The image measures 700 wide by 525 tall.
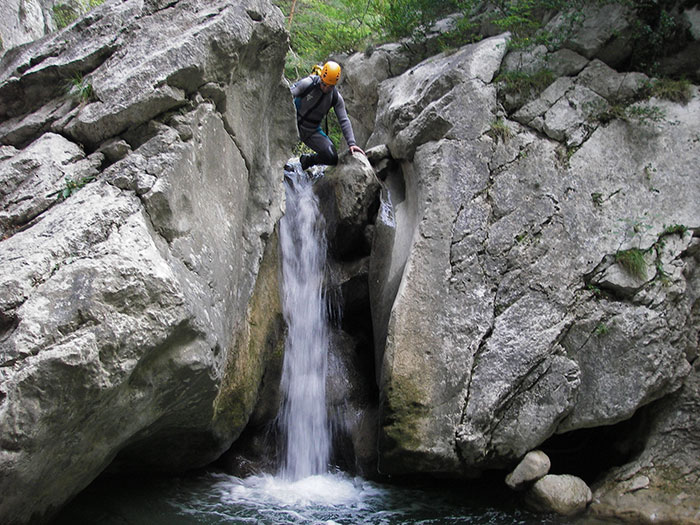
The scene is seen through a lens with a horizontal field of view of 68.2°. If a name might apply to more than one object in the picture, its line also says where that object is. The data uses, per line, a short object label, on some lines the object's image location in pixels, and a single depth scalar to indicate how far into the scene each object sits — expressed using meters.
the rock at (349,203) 8.32
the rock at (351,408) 6.70
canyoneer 8.53
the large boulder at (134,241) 3.38
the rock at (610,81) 7.45
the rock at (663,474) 5.45
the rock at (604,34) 7.64
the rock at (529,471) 5.63
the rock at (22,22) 8.48
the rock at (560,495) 5.45
